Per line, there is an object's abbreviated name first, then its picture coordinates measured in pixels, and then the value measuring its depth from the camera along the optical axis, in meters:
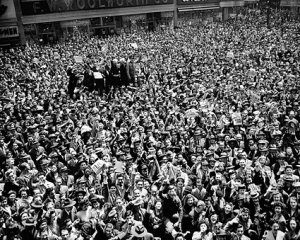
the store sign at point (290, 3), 45.96
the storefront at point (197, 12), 46.91
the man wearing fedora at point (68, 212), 7.05
